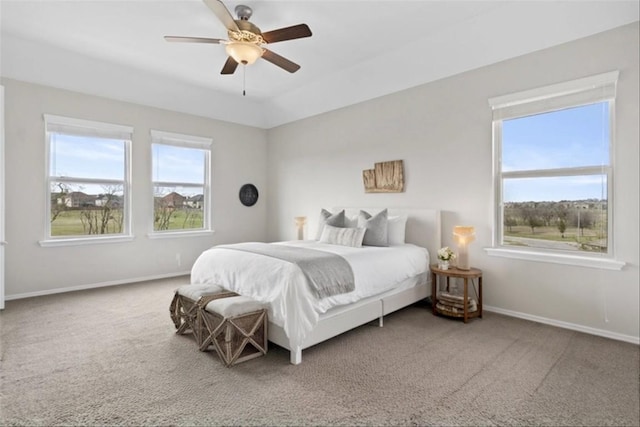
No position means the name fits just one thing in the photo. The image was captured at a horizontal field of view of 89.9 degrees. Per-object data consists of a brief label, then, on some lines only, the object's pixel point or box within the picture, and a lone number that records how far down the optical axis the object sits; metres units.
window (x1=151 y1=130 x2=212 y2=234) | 5.39
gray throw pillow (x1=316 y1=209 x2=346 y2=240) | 4.46
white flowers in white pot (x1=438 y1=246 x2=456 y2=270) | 3.71
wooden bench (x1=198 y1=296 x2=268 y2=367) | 2.46
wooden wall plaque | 4.60
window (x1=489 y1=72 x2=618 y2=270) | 3.08
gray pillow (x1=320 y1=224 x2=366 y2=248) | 3.98
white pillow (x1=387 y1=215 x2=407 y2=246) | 4.20
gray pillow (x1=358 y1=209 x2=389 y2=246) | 4.05
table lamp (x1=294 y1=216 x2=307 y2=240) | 5.70
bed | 2.56
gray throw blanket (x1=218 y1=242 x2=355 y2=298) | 2.69
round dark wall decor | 6.46
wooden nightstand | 3.44
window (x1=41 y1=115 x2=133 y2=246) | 4.44
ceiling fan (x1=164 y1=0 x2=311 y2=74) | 2.72
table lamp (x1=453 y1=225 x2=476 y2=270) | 3.67
